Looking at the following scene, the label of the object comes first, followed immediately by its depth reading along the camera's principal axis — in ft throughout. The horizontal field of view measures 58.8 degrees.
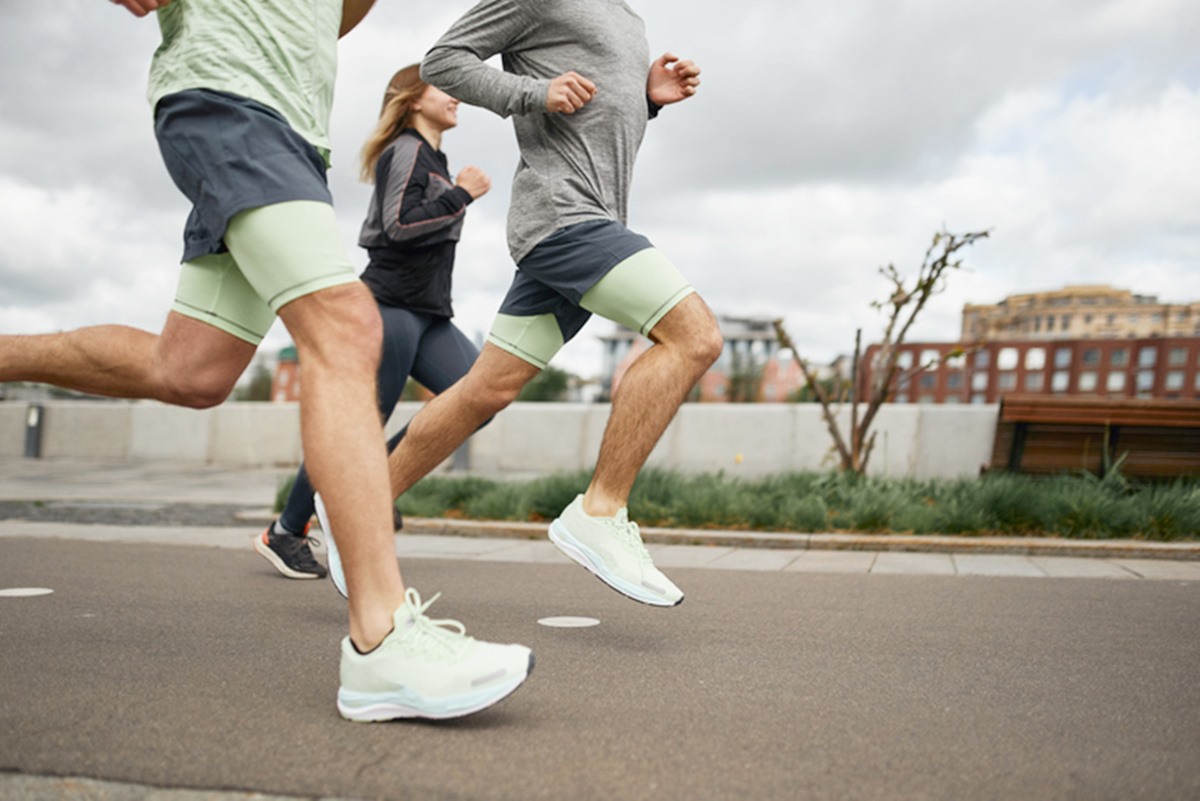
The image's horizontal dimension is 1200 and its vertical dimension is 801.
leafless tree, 23.68
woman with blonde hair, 13.67
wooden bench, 23.94
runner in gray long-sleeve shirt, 9.51
